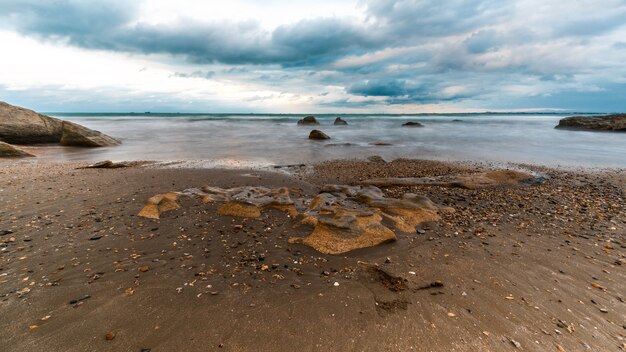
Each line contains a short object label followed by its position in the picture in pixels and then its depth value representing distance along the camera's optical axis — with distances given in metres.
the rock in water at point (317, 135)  25.03
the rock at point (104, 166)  10.60
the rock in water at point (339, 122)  54.01
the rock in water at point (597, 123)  35.09
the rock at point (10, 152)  13.20
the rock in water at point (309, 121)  49.36
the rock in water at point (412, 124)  47.47
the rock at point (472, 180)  8.24
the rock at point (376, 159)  13.54
